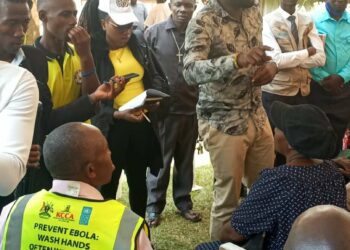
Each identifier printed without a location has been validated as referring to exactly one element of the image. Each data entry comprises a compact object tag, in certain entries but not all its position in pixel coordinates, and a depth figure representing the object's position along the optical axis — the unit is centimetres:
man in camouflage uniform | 295
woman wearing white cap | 314
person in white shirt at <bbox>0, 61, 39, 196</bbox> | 151
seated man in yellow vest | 167
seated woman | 208
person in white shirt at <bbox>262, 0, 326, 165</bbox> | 419
